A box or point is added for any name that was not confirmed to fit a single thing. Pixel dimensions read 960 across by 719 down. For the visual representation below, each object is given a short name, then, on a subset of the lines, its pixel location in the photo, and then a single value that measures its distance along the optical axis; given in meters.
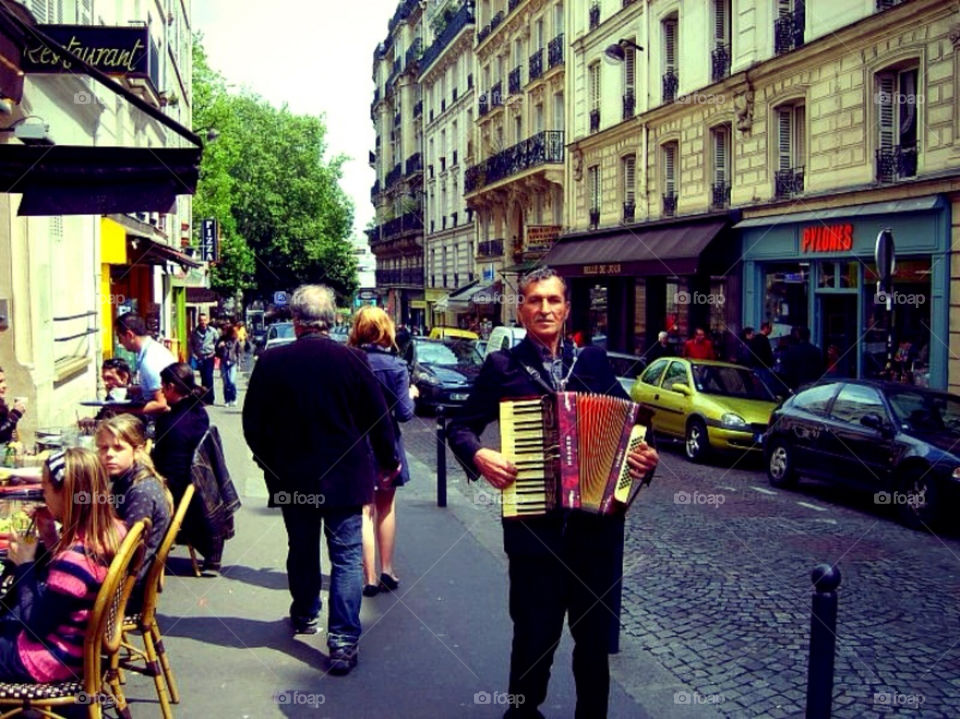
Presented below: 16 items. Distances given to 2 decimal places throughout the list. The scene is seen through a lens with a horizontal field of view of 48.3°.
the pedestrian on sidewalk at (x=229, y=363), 22.41
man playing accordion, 4.29
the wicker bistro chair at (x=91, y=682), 3.96
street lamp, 29.22
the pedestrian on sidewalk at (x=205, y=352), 24.19
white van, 23.59
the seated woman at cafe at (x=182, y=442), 7.24
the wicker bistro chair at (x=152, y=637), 4.82
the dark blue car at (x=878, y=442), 10.44
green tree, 69.81
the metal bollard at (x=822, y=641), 4.14
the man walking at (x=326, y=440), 5.50
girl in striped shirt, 4.02
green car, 14.73
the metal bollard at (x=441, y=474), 10.47
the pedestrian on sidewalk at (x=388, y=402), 7.04
